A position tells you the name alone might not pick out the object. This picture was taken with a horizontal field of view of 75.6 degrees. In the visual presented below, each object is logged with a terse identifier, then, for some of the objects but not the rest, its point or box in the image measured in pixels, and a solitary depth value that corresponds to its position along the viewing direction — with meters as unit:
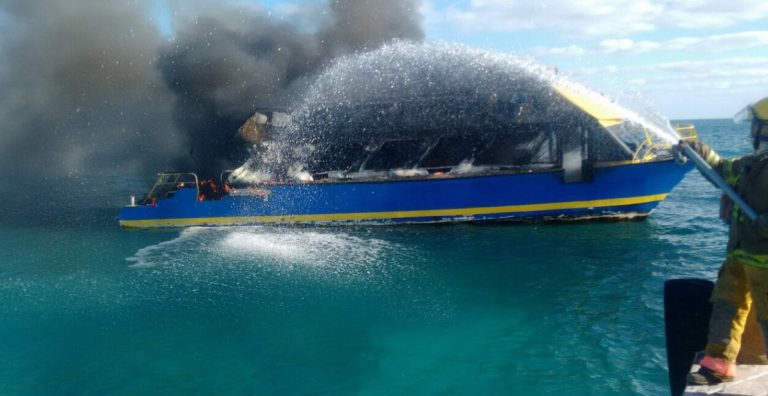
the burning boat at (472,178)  13.36
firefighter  3.63
